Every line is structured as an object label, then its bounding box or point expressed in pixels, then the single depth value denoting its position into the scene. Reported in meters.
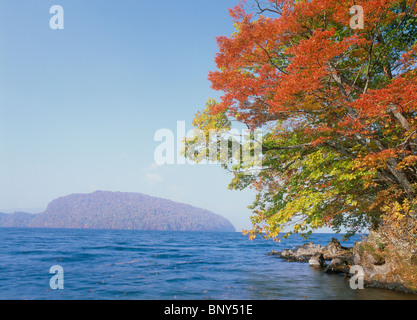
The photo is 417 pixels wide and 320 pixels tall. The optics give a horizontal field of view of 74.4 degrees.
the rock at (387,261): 11.30
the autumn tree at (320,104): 9.40
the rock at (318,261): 20.66
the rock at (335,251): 22.74
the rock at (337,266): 17.51
